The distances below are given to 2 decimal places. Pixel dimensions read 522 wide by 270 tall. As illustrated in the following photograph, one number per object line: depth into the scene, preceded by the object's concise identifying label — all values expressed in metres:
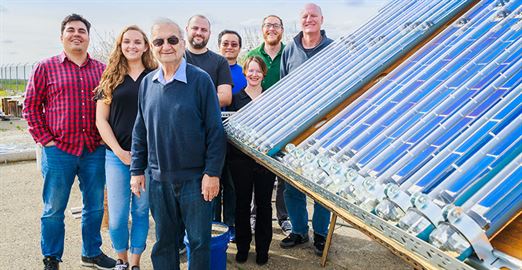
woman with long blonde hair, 3.96
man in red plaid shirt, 4.17
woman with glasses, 4.46
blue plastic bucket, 3.88
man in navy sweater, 3.24
